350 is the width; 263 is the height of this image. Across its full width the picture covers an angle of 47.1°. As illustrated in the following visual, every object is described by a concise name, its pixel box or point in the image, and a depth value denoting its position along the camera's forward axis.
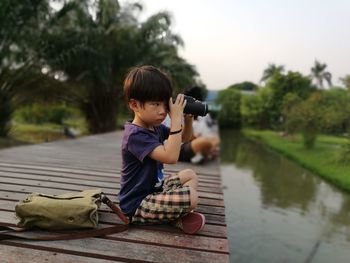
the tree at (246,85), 68.99
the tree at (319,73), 51.91
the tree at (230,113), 38.81
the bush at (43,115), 21.95
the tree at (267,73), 46.36
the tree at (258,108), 32.22
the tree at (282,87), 31.25
